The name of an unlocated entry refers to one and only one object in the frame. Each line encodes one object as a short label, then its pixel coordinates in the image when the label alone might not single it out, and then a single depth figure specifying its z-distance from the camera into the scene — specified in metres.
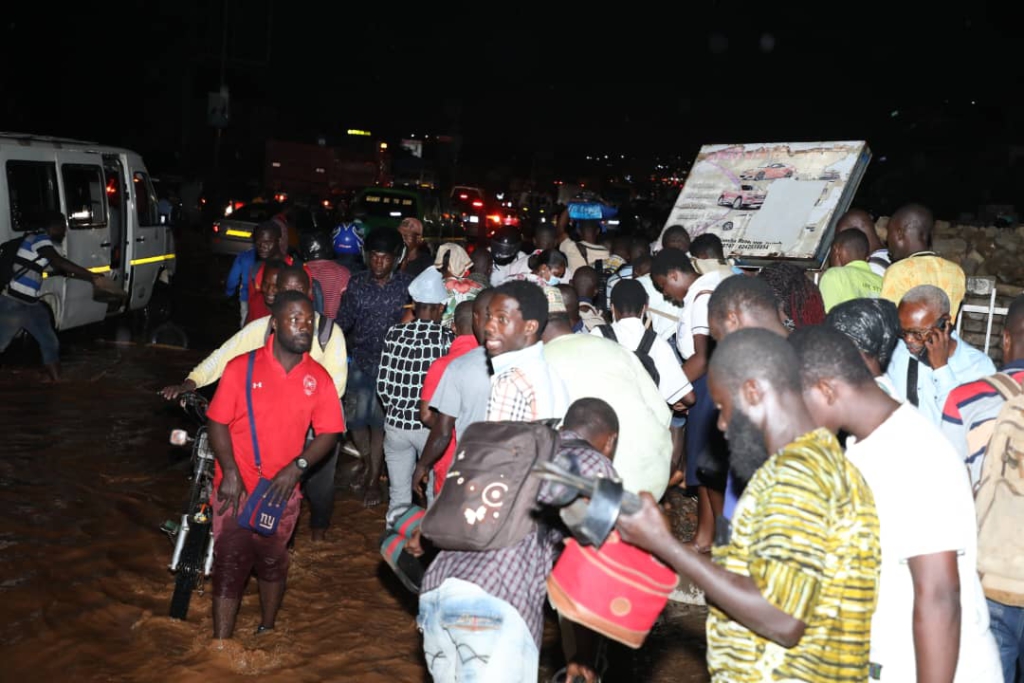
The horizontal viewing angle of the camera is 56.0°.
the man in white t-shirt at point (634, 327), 5.91
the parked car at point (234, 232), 21.64
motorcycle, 5.50
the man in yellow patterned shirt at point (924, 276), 5.54
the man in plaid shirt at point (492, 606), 3.25
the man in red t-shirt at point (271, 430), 4.94
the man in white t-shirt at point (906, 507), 2.68
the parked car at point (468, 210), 22.52
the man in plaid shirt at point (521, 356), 3.96
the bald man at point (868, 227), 7.70
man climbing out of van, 10.14
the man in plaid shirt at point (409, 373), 6.48
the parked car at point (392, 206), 18.55
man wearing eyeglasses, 4.63
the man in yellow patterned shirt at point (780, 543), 2.36
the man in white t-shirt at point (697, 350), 6.16
